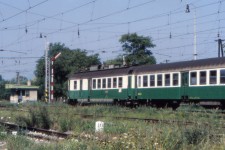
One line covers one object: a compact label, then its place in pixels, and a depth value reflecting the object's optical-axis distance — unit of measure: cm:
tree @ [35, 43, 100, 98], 9094
